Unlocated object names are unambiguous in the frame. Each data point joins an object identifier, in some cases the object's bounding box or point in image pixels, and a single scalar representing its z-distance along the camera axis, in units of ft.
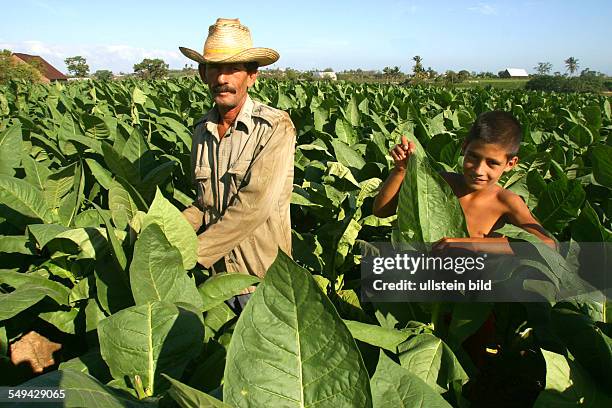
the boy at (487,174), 6.96
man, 7.38
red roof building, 162.68
